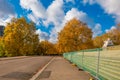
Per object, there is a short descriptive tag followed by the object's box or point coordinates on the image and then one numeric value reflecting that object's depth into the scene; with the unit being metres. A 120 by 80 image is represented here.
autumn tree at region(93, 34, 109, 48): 38.84
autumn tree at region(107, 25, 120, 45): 32.78
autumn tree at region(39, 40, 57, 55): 50.92
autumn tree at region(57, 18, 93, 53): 25.90
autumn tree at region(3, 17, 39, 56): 30.27
